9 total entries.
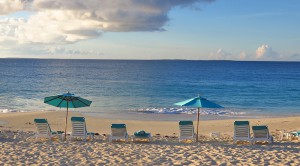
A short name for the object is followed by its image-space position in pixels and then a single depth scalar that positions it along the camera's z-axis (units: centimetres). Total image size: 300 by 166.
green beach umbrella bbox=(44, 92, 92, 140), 1393
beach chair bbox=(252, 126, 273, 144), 1312
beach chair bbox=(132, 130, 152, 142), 1351
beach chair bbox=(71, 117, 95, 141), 1341
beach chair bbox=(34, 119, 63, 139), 1348
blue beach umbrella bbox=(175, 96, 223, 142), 1336
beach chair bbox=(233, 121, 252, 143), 1315
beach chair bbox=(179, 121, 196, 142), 1345
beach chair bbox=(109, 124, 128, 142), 1327
